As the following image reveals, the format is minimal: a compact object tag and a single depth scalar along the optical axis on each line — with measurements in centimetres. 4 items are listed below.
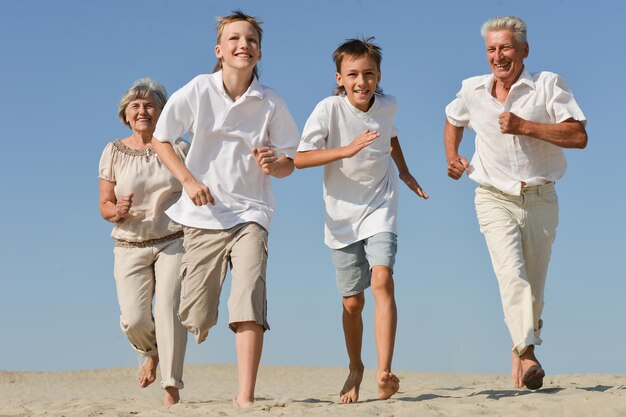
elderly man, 718
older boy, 634
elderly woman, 755
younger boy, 698
